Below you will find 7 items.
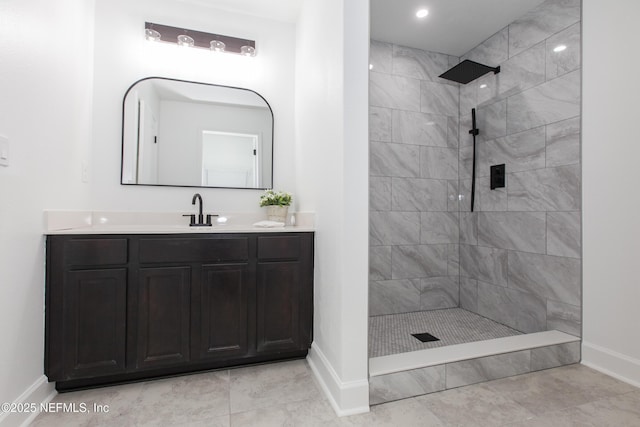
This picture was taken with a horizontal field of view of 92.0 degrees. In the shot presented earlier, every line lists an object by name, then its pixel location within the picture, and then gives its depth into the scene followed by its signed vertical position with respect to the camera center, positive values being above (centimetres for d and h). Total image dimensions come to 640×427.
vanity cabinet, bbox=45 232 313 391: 165 -53
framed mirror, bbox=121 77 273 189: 232 +61
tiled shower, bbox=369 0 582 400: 228 +33
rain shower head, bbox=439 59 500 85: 272 +135
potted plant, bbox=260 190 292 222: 241 +7
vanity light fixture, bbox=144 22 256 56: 234 +137
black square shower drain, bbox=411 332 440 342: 240 -95
